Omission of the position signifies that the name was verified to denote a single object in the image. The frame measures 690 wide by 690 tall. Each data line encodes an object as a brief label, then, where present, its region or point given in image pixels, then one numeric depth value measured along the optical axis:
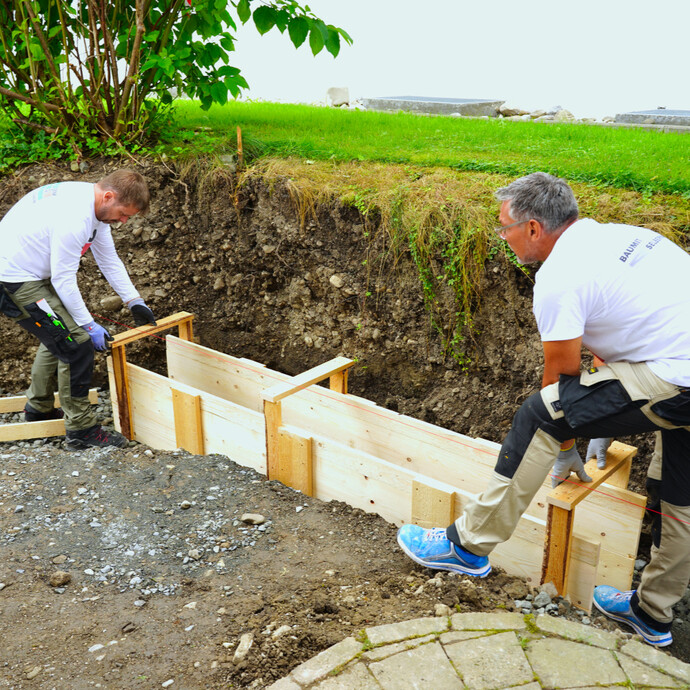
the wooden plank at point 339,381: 4.38
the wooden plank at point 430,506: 3.17
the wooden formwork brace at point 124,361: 4.55
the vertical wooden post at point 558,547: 2.81
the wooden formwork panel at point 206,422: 4.01
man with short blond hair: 3.93
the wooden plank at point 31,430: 4.56
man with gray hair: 2.40
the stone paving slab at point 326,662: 2.34
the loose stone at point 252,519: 3.42
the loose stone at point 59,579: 2.93
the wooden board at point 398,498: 2.92
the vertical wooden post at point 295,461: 3.70
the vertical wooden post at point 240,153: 5.57
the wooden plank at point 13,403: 4.91
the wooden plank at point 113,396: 4.63
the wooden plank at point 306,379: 3.77
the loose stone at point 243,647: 2.43
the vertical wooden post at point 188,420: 4.22
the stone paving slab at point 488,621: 2.60
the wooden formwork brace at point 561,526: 2.80
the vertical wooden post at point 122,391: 4.57
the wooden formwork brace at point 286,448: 3.72
